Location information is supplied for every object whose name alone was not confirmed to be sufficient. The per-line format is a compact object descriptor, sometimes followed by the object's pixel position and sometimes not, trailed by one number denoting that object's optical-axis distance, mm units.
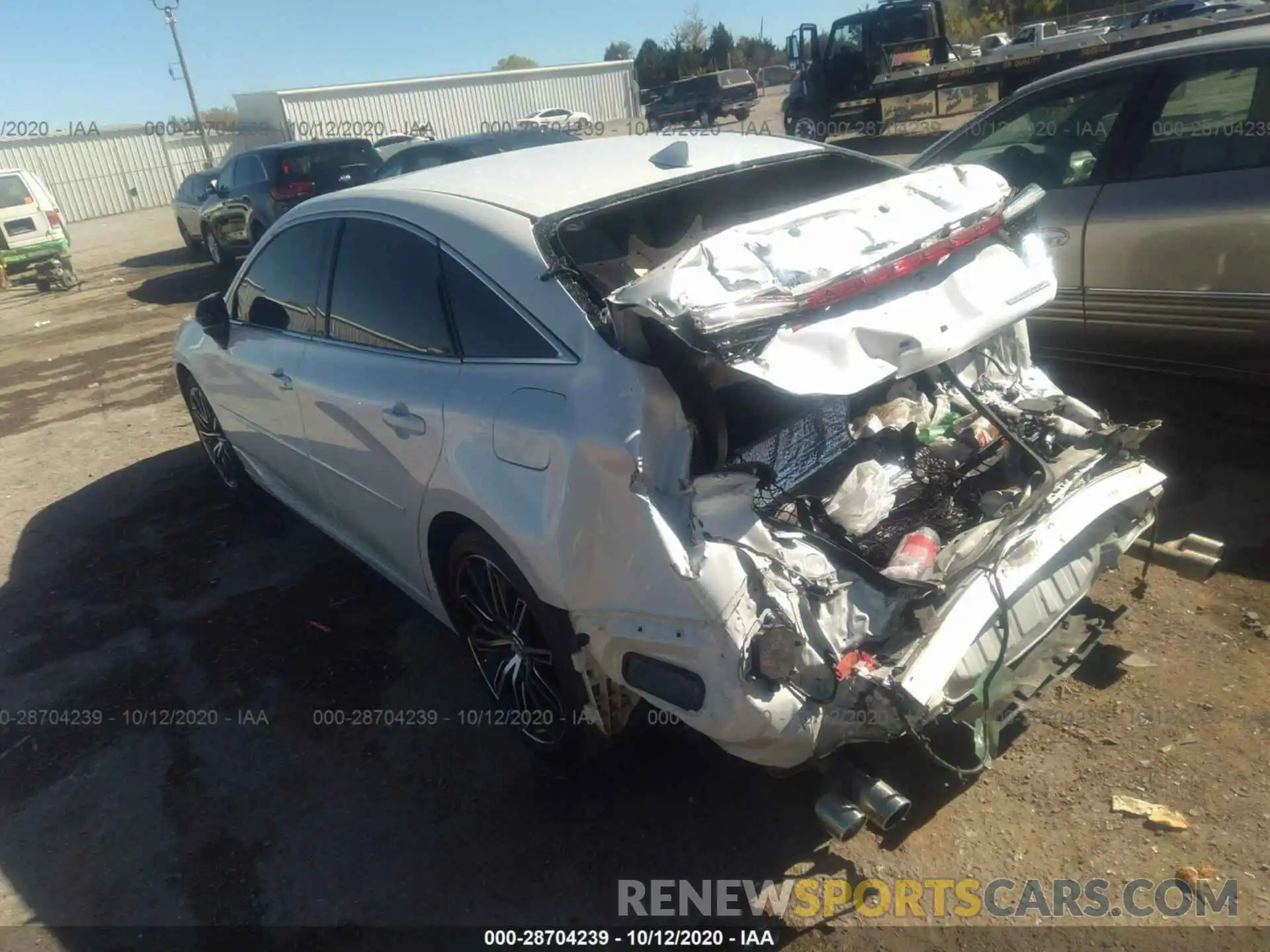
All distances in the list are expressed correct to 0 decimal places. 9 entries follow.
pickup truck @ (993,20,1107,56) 8922
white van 15117
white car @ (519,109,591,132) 35500
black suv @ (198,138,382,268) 12297
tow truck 9766
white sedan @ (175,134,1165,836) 2227
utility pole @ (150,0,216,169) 31742
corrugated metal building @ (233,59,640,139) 35188
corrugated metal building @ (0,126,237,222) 29703
